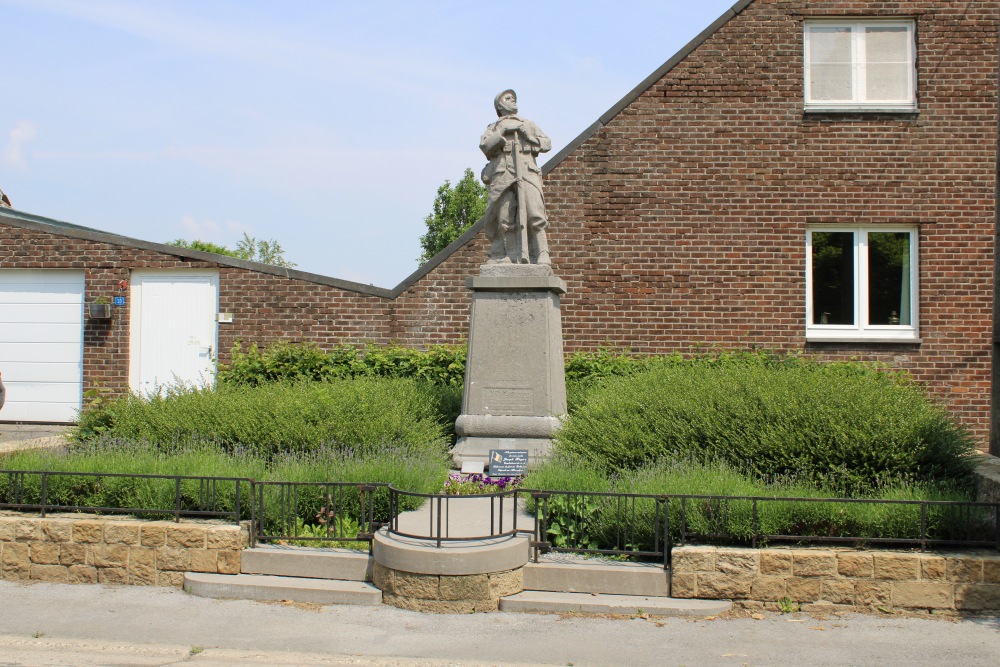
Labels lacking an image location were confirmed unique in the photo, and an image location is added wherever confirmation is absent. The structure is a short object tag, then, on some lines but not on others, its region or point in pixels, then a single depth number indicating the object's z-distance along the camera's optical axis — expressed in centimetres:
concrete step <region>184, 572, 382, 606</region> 555
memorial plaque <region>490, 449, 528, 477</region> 736
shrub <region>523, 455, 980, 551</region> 578
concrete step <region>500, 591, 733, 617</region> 532
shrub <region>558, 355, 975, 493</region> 682
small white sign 791
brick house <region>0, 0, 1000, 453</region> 1187
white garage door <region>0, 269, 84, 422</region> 1256
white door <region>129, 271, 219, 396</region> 1238
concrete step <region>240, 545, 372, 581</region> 578
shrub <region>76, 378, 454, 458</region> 788
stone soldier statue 851
